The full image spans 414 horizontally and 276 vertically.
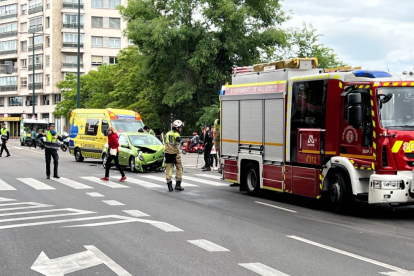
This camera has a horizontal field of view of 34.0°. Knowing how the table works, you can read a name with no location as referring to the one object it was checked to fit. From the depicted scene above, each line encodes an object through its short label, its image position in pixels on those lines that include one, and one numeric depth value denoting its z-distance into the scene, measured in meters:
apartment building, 94.56
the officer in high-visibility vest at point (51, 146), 21.31
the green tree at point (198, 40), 45.62
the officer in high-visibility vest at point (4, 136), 37.19
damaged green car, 24.81
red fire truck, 12.27
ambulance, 30.27
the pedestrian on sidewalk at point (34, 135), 57.47
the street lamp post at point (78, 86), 46.89
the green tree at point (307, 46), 58.16
